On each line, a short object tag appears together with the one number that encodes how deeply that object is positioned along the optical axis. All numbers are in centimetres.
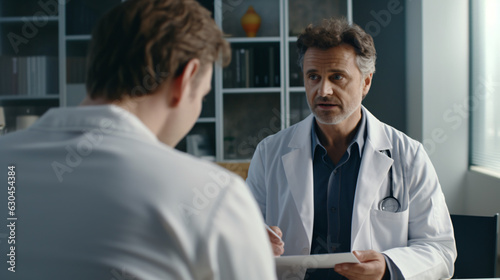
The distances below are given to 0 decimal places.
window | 287
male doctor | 158
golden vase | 353
